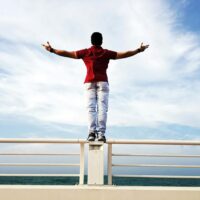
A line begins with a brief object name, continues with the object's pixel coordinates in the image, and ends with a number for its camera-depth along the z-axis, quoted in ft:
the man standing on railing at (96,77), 11.33
